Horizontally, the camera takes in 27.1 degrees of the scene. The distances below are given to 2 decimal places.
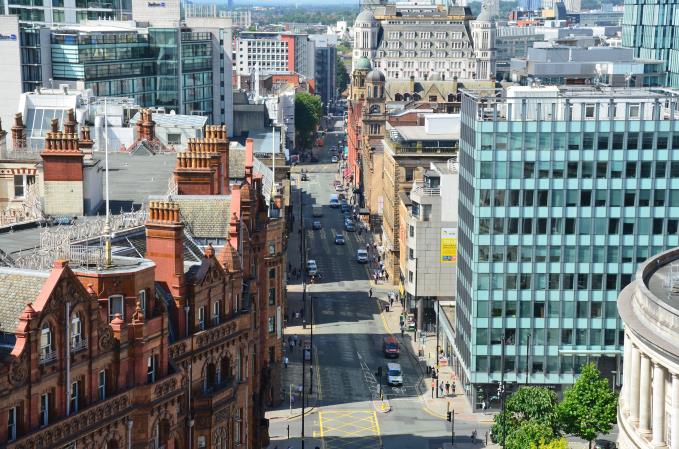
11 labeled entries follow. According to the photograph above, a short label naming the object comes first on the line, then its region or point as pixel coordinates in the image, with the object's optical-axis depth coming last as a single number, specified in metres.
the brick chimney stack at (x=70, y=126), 97.90
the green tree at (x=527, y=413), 117.81
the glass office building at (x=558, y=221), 135.38
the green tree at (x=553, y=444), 106.81
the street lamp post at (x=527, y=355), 138.62
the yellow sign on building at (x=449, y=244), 166.38
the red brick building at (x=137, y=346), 61.19
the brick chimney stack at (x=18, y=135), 117.56
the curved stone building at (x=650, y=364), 94.56
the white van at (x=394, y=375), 147.50
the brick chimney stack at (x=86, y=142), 109.74
